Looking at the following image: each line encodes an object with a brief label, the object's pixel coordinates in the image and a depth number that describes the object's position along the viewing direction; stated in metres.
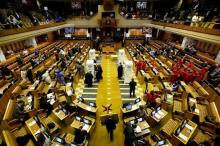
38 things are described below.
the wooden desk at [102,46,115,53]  13.19
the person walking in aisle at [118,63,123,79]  7.77
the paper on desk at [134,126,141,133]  4.02
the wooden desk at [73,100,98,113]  4.92
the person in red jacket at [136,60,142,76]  7.80
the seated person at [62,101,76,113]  4.79
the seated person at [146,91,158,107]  5.10
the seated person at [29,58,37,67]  7.90
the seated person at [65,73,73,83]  6.90
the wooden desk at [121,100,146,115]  4.77
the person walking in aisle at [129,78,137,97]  6.06
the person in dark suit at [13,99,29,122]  4.36
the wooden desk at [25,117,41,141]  3.90
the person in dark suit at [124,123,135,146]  3.74
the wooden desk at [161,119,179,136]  4.01
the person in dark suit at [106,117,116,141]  4.10
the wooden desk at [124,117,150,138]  4.01
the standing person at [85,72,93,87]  7.10
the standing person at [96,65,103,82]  7.62
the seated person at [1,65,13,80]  6.74
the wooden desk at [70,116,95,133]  4.20
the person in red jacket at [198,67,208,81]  6.39
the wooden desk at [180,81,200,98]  5.54
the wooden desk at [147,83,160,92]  6.20
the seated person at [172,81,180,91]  5.93
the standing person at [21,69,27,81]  6.75
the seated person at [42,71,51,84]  6.55
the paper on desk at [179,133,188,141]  3.66
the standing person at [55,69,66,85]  6.59
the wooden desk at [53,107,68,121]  4.56
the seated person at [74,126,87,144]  3.71
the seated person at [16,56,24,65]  8.01
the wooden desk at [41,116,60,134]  4.25
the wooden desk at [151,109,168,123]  4.46
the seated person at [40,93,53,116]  4.87
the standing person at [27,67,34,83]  6.77
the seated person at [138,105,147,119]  4.55
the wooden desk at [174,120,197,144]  3.63
